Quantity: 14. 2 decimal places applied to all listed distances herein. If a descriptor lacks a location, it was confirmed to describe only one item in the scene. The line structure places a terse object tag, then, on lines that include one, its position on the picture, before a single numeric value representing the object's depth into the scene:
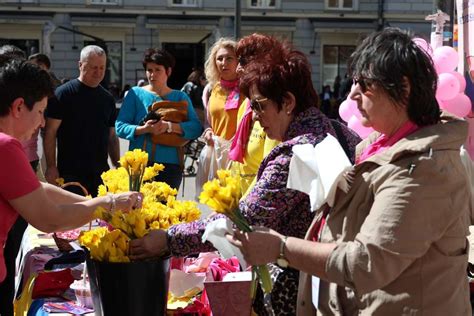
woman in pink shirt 2.32
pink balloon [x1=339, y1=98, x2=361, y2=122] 4.44
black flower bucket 2.30
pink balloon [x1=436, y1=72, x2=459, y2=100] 4.22
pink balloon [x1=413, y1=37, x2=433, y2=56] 3.20
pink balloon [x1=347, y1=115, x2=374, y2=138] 4.19
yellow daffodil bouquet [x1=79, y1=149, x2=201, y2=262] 2.36
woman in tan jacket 1.76
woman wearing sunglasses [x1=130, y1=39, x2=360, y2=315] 2.37
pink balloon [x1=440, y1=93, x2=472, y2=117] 4.34
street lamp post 13.68
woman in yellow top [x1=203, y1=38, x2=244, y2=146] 5.22
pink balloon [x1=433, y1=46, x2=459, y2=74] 4.46
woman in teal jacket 5.39
